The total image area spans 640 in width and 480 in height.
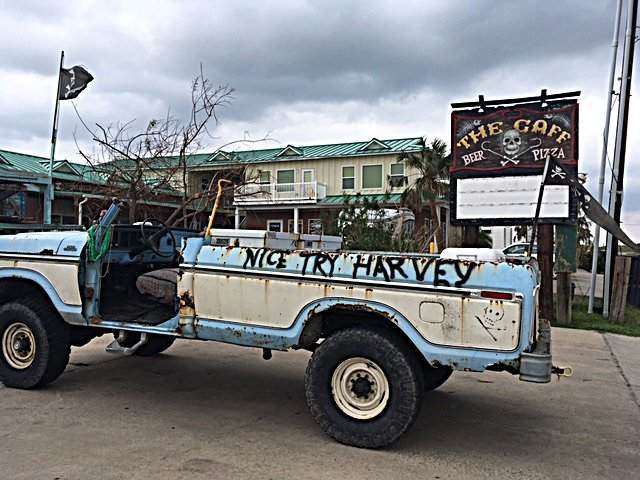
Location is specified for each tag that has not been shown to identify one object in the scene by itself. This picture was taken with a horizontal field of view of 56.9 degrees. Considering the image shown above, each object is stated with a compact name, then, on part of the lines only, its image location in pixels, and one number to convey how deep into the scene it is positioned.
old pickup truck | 4.14
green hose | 5.50
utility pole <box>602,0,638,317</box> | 13.26
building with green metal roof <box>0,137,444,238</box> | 24.27
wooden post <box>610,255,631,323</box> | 12.35
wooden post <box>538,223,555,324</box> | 11.48
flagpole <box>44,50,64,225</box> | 15.45
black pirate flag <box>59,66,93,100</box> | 15.22
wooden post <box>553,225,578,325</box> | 12.09
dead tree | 12.23
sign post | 11.34
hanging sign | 11.25
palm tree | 23.44
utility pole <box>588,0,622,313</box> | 13.39
